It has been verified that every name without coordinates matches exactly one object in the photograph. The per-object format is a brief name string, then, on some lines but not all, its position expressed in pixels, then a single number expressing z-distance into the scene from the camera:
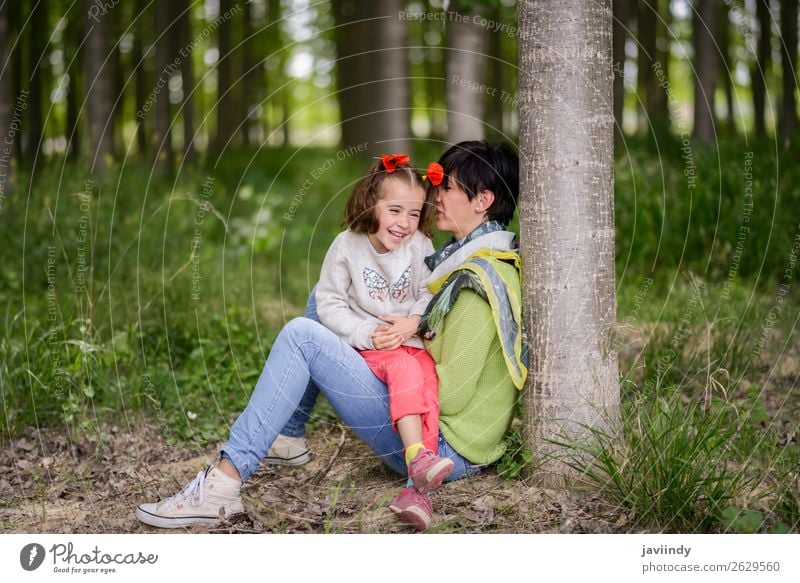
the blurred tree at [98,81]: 8.09
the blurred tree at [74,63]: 13.82
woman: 2.88
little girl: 3.05
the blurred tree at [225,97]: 13.43
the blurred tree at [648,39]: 12.39
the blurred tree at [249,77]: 15.64
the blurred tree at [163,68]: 8.97
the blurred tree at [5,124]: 5.90
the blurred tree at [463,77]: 6.45
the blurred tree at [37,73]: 12.68
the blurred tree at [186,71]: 10.93
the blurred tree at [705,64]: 8.80
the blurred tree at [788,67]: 11.14
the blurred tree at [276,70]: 15.36
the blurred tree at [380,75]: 8.98
